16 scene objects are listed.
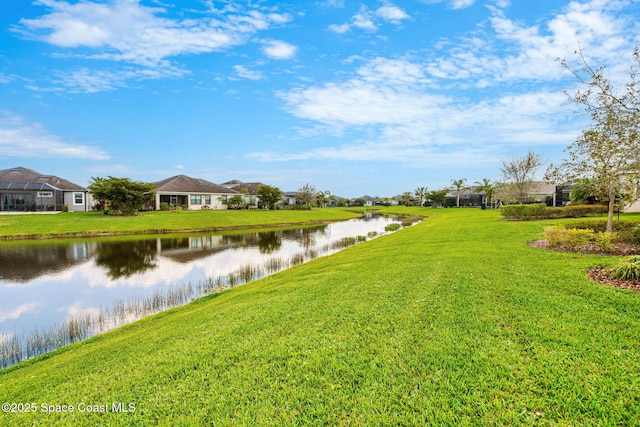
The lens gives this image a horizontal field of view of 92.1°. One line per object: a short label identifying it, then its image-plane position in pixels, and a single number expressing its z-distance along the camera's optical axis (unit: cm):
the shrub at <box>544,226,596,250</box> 1045
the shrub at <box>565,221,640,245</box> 1032
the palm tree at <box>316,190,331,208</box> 8660
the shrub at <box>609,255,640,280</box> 676
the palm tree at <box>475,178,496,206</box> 7056
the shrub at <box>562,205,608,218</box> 2308
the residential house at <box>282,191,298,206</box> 7572
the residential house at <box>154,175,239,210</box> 5084
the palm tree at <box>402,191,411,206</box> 10212
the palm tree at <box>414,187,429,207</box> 9572
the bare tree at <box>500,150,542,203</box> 3694
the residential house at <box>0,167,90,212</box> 3916
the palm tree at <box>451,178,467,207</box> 9645
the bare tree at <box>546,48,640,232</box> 757
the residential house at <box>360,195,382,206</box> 12510
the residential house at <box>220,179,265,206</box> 6272
